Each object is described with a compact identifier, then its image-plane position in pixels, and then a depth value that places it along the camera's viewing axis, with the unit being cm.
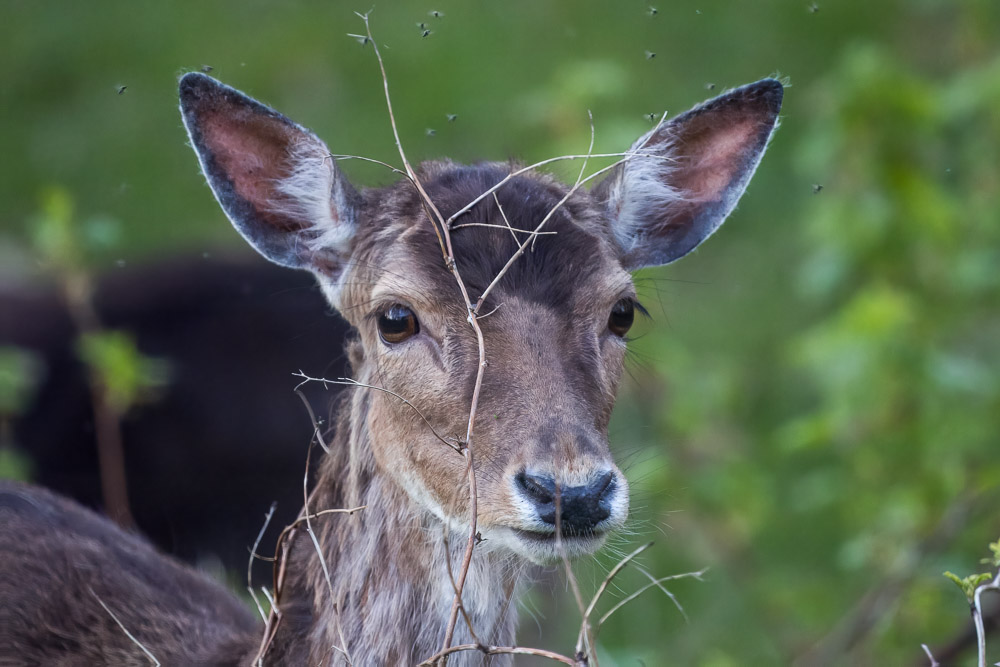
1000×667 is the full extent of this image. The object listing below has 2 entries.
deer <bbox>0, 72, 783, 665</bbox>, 695
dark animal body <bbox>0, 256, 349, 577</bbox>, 1489
